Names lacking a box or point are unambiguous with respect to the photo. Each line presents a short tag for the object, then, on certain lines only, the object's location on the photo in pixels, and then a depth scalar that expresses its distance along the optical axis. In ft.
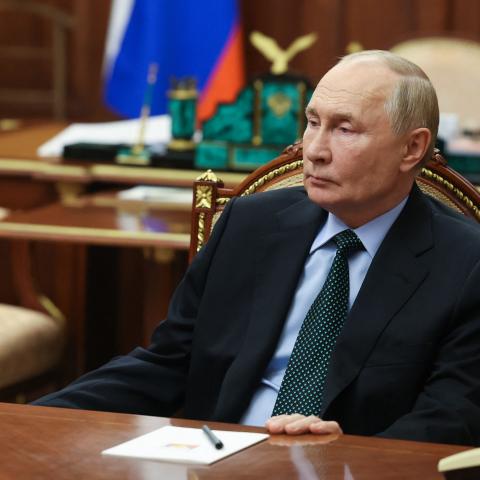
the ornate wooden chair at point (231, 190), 17.88
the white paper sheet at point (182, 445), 11.60
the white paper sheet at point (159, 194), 29.55
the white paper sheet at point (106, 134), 32.63
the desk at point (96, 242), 25.85
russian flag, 42.29
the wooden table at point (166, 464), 11.18
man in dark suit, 14.67
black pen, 11.91
